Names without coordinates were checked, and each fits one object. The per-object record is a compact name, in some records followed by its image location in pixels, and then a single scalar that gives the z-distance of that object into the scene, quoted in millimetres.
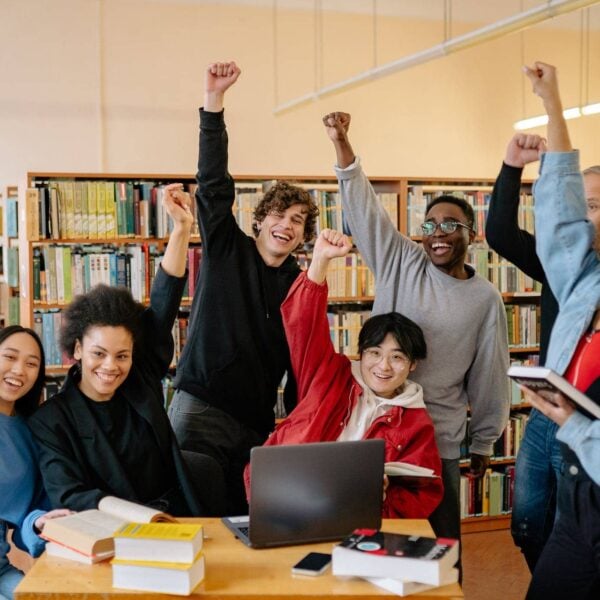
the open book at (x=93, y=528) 1893
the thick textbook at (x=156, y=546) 1779
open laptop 1964
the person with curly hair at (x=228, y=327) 2670
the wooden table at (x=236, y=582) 1763
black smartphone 1859
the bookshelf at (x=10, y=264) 5758
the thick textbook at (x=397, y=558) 1768
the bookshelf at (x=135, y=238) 4867
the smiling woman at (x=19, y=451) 2324
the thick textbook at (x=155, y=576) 1760
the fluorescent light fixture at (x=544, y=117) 5680
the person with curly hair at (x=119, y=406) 2336
